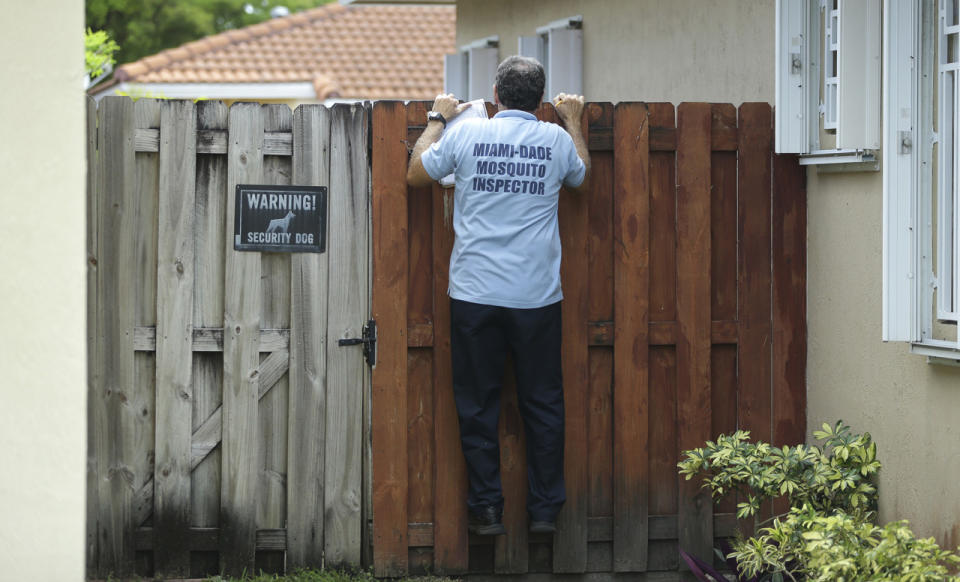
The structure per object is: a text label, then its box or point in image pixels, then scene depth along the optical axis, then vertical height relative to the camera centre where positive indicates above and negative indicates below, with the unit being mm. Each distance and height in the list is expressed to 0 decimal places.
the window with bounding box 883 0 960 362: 9406 +276
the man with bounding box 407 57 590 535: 10633 -43
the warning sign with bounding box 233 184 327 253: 10992 +161
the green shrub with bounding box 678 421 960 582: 8648 -983
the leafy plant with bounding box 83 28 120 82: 32850 +2777
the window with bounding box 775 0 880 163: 10320 +746
